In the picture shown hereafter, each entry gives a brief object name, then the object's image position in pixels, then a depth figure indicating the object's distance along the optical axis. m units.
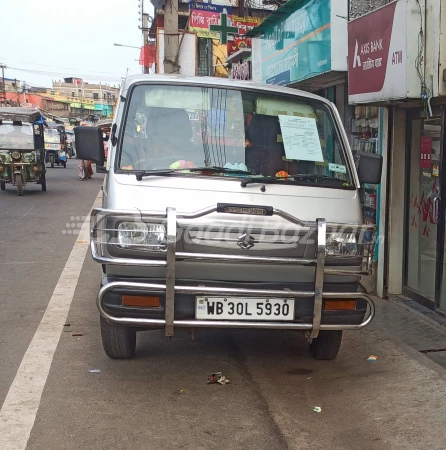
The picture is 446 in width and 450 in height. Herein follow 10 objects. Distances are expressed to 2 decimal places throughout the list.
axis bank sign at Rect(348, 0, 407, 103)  5.74
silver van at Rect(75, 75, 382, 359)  4.08
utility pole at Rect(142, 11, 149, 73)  43.99
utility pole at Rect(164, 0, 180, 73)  16.53
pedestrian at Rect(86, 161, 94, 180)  26.35
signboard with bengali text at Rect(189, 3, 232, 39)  16.50
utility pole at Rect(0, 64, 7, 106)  77.09
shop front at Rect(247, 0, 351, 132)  8.17
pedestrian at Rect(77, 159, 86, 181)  26.12
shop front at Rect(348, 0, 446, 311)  5.62
